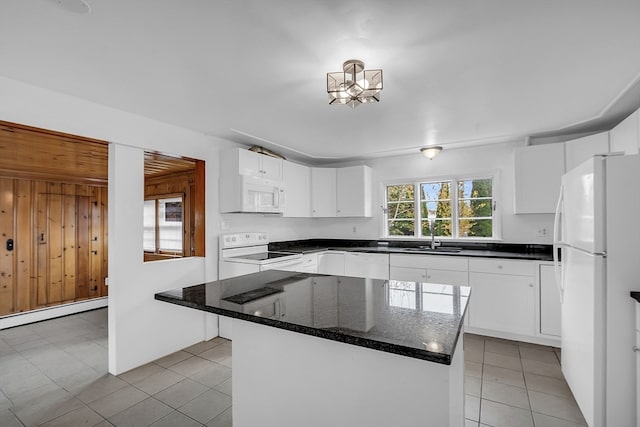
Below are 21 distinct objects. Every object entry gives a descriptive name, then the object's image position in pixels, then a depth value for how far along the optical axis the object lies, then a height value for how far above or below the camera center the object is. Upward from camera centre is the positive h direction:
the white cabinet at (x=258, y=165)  3.40 +0.61
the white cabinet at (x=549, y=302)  3.06 -0.91
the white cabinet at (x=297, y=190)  4.27 +0.36
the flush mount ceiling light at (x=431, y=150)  3.85 +0.81
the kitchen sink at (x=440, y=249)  3.90 -0.47
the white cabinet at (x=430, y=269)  3.50 -0.67
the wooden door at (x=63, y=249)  4.18 -0.50
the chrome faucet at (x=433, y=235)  4.15 -0.29
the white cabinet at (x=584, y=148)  3.03 +0.68
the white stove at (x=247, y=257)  3.28 -0.50
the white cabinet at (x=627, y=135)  2.42 +0.68
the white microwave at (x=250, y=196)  3.36 +0.22
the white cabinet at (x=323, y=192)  4.76 +0.35
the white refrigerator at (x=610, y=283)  1.68 -0.40
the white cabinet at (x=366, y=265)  4.01 -0.70
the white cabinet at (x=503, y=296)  3.19 -0.90
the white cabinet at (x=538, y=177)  3.30 +0.41
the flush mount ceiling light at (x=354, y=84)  1.84 +0.82
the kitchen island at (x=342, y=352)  1.03 -0.56
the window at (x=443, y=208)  4.04 +0.08
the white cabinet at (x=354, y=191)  4.57 +0.35
